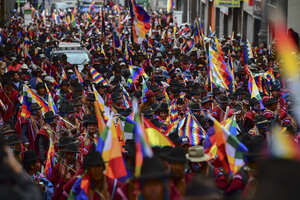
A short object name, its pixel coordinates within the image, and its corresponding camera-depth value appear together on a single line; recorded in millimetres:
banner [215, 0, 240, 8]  53502
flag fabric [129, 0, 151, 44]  31384
